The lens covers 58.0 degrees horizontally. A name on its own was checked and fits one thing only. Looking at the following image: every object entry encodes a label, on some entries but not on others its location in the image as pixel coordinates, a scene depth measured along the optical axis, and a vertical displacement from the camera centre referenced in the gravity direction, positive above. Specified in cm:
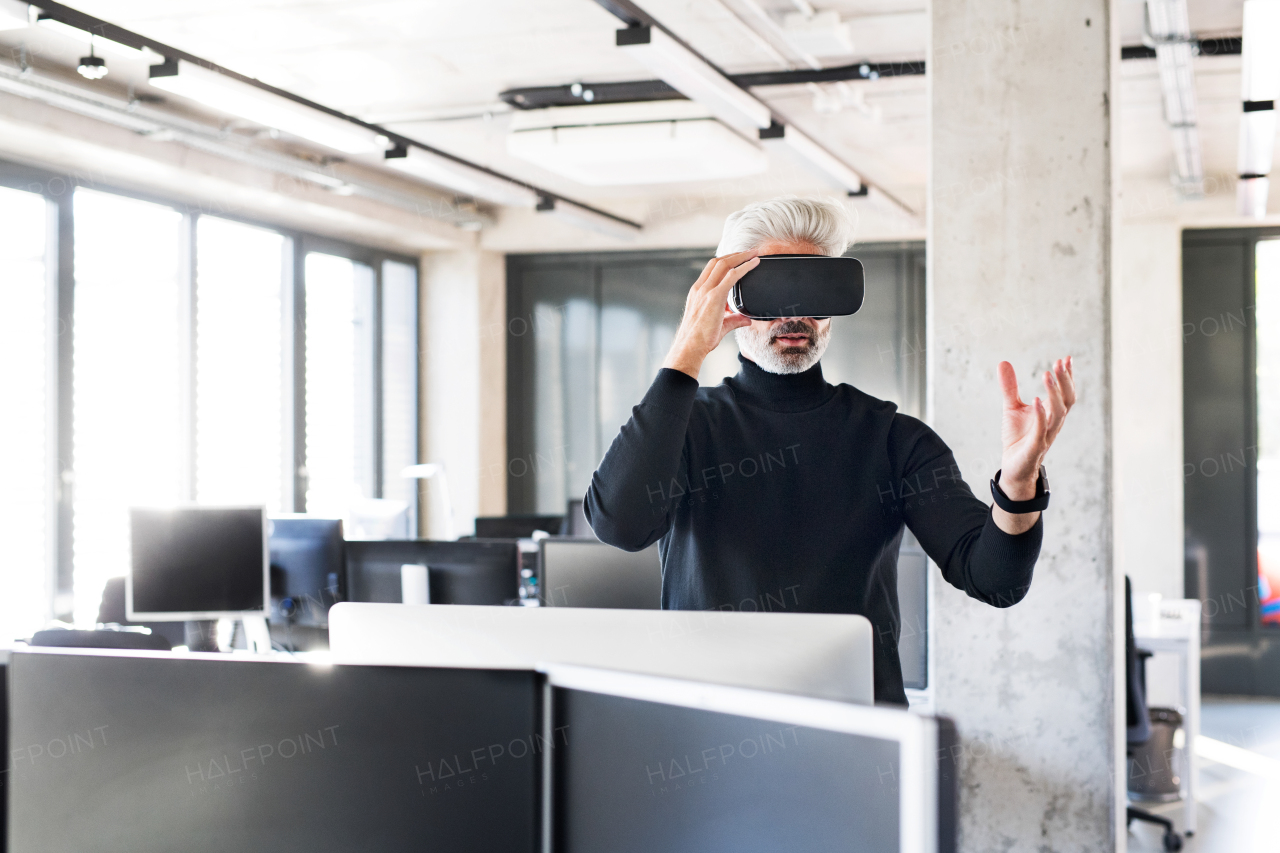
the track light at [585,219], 644 +129
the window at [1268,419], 683 +6
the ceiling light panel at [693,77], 334 +117
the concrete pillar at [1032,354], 260 +18
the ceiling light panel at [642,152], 464 +116
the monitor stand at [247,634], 385 -66
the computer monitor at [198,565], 368 -41
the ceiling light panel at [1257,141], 414 +114
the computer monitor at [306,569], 399 -46
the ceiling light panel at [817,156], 471 +125
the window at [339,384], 680 +32
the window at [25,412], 480 +11
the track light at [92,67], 382 +123
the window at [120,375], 517 +30
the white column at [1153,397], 668 +19
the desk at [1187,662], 435 -90
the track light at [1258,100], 293 +110
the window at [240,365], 591 +39
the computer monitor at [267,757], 104 -31
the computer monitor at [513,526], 543 -43
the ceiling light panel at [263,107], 374 +117
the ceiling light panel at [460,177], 510 +124
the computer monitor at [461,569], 385 -45
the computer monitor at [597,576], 326 -41
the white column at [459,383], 773 +35
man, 146 -7
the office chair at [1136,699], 387 -92
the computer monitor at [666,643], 114 -21
